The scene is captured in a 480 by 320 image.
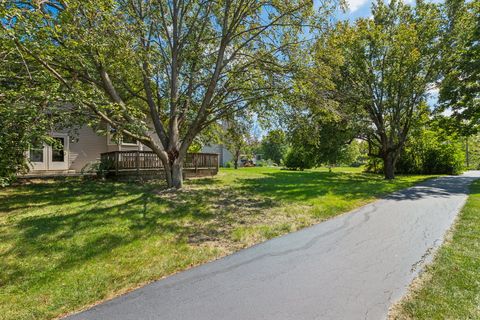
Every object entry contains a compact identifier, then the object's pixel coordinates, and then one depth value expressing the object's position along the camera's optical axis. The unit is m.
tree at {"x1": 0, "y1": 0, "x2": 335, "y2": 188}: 6.42
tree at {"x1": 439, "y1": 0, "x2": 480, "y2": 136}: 16.52
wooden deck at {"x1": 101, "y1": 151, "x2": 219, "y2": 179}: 13.12
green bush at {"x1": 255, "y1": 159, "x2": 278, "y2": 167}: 54.28
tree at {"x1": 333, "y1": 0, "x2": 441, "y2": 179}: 16.47
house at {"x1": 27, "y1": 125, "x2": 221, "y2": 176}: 14.33
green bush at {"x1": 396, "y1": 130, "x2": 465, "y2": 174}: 24.69
